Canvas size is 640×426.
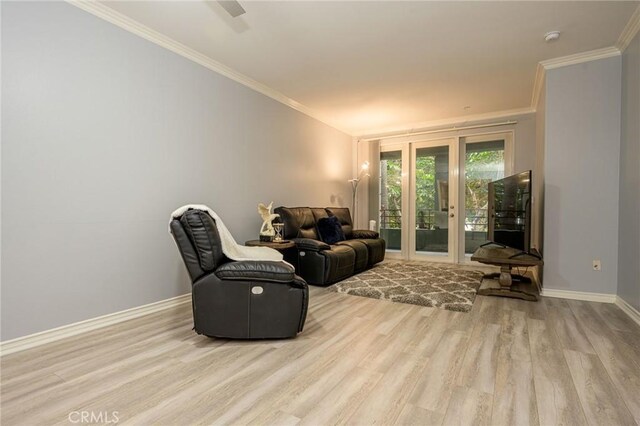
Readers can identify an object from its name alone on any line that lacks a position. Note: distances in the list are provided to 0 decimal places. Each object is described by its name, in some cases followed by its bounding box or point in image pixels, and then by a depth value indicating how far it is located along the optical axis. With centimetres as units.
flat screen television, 321
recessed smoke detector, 281
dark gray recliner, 214
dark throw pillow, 448
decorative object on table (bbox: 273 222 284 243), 366
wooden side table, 340
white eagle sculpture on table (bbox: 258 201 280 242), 358
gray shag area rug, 315
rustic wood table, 325
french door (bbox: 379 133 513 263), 541
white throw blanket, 227
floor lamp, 637
